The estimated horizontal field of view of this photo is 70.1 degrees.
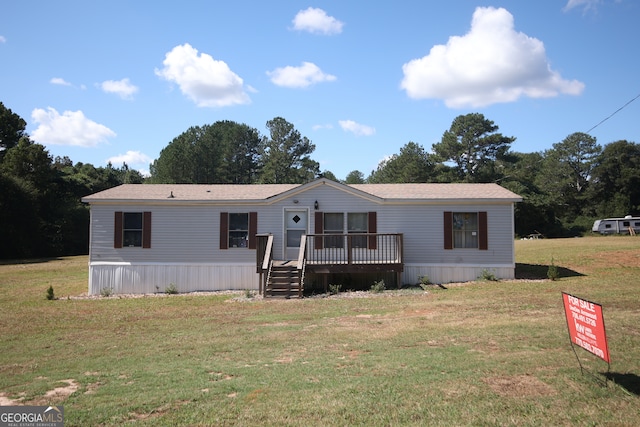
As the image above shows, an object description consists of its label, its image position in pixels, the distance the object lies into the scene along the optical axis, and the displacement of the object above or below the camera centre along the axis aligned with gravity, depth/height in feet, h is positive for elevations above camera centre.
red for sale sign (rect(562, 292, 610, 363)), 18.13 -3.75
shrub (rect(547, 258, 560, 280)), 52.70 -4.24
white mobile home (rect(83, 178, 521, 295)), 54.34 +0.26
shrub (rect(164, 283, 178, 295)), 55.06 -6.59
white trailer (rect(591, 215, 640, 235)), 135.74 +3.48
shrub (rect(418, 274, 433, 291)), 53.16 -5.33
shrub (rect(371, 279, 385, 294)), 49.37 -5.63
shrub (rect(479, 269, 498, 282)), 53.31 -4.68
